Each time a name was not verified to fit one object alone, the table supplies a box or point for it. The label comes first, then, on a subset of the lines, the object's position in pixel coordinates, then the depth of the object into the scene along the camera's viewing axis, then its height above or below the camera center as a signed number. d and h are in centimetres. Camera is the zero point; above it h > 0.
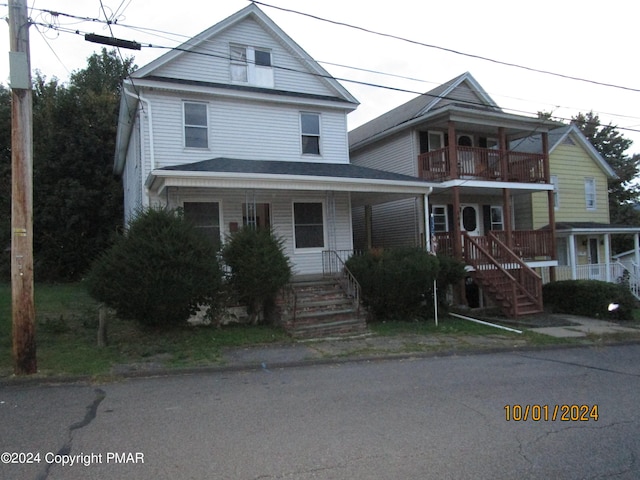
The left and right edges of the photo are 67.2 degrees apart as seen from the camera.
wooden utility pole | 682 +101
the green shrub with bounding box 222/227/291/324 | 1046 -12
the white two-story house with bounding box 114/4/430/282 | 1336 +375
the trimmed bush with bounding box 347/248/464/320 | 1220 -67
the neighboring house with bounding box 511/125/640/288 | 2111 +176
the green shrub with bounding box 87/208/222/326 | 915 -17
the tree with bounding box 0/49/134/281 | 2191 +378
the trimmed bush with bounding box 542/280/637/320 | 1437 -167
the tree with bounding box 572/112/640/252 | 3456 +549
